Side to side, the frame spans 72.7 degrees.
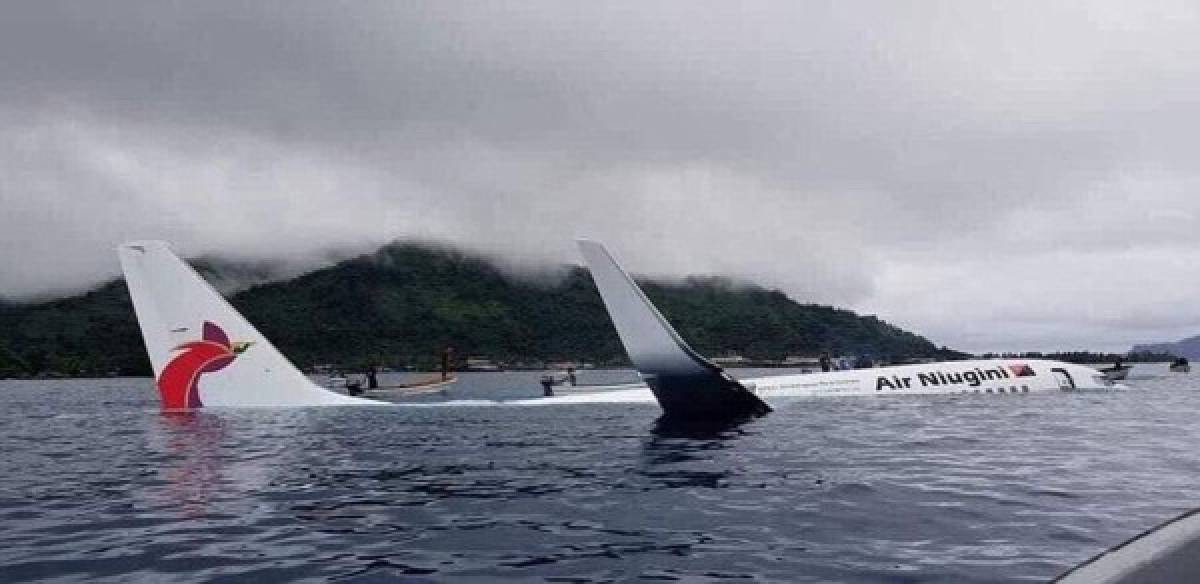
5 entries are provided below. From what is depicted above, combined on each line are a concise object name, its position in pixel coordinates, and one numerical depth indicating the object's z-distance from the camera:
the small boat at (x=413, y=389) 74.94
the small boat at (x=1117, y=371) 73.50
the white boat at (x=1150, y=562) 4.23
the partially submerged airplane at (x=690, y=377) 23.69
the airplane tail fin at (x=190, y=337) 33.19
